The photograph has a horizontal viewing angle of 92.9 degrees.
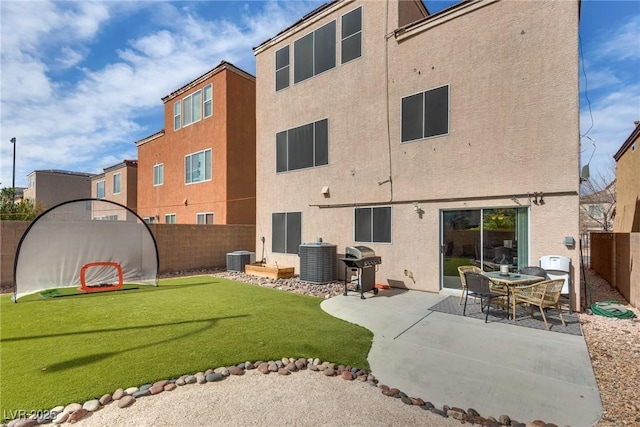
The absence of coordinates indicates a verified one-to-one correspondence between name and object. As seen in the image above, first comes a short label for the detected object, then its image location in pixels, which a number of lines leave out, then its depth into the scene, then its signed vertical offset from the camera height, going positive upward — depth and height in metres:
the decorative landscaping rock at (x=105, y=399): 3.14 -1.90
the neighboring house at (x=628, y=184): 11.24 +1.40
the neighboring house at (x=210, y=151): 15.52 +3.64
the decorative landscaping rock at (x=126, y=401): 3.09 -1.90
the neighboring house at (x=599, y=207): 20.94 +0.85
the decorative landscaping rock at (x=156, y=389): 3.35 -1.91
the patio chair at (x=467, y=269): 7.14 -1.25
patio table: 5.99 -1.24
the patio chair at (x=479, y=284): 5.93 -1.33
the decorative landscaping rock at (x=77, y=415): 2.87 -1.90
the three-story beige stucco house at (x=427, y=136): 7.00 +2.35
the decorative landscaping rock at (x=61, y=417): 2.84 -1.90
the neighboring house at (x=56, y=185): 30.02 +3.26
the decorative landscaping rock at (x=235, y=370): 3.85 -1.96
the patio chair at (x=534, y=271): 6.60 -1.18
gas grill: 8.13 -1.28
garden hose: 6.23 -1.95
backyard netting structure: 8.40 -0.99
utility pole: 22.55 +4.62
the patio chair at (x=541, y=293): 5.61 -1.47
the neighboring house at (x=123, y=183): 23.72 +2.78
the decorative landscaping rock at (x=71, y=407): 2.98 -1.89
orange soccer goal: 9.16 -1.88
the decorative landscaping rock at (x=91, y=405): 3.04 -1.90
